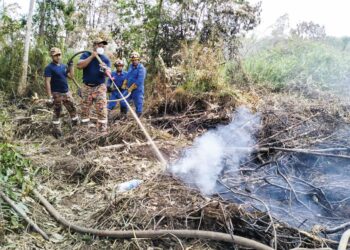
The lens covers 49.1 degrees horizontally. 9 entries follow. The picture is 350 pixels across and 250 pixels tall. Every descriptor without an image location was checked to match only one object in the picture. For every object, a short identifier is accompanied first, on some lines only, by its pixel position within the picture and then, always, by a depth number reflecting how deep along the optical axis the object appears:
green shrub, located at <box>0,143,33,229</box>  3.33
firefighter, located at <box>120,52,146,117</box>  6.64
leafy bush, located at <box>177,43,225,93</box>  7.47
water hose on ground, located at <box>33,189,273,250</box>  3.01
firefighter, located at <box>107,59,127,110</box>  6.96
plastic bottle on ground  4.19
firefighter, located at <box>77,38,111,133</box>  6.04
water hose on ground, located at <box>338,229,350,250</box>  2.91
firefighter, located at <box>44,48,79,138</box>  6.22
